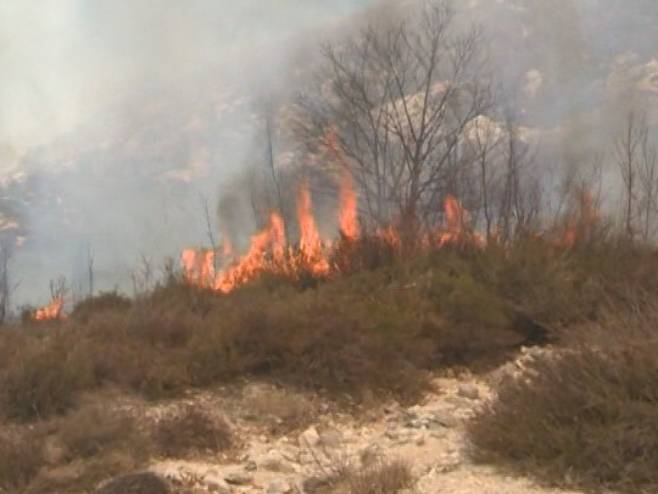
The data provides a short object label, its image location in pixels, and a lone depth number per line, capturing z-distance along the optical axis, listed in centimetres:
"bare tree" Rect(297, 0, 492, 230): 2483
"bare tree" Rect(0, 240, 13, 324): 2351
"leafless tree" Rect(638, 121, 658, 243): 2183
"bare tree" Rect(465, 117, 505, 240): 2130
